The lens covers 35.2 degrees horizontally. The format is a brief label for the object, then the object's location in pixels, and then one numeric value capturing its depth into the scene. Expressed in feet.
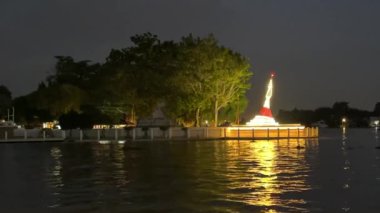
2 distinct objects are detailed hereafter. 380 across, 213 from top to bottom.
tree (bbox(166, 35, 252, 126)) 256.52
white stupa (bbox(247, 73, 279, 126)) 266.92
